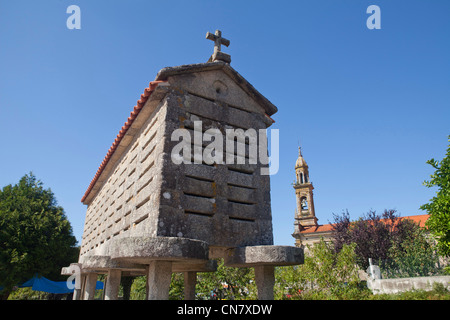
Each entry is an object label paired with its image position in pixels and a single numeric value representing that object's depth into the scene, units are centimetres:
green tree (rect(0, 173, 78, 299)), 1670
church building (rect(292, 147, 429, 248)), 4178
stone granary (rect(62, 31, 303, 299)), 365
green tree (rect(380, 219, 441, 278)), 1159
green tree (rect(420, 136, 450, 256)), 970
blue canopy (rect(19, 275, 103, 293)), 1564
